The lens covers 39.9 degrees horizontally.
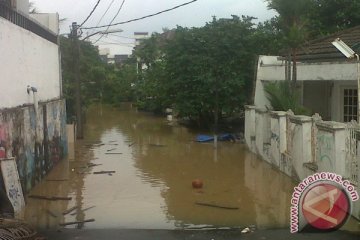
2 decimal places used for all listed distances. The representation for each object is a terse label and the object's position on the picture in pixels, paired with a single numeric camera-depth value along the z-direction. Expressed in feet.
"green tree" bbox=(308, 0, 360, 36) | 75.46
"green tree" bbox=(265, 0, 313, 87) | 50.98
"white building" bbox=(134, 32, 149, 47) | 414.62
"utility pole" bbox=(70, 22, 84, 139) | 78.07
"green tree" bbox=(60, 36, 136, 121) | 99.84
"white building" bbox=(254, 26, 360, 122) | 48.88
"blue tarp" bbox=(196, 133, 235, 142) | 74.64
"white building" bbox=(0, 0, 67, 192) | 32.63
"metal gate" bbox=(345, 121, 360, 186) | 29.30
